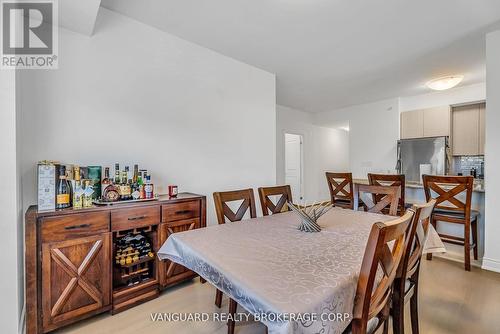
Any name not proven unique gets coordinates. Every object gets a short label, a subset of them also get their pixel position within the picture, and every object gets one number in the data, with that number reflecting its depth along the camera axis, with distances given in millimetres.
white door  6363
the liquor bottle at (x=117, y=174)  2091
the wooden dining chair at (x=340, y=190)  3275
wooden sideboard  1541
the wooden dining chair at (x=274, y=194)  2176
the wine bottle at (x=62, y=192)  1712
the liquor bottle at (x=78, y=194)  1759
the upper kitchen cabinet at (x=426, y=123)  4492
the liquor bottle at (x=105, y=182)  1974
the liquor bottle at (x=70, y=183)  1774
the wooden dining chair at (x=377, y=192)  2102
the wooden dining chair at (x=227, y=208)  1844
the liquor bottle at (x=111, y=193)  1960
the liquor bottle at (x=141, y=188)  2139
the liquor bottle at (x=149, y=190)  2152
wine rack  1974
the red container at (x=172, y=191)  2314
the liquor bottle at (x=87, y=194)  1802
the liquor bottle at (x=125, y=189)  2045
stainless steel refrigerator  4355
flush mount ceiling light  3523
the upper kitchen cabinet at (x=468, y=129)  4254
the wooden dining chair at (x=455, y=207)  2566
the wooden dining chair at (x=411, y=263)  1185
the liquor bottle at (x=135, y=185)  2113
